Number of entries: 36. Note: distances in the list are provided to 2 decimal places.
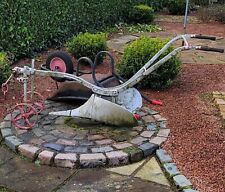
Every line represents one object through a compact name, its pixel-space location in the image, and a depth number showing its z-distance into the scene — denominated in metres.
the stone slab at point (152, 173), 3.31
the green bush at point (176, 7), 13.50
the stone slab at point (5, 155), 3.57
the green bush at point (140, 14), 10.89
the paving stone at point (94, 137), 3.87
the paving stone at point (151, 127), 4.14
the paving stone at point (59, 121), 4.22
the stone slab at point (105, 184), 3.17
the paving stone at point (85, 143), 3.76
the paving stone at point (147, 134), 3.98
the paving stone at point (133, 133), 3.97
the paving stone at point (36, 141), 3.76
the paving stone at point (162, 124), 4.21
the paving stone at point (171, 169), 3.36
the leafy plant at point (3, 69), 5.00
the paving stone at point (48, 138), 3.85
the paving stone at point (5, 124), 4.11
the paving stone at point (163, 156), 3.56
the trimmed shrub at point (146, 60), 5.37
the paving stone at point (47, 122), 4.20
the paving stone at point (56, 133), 3.94
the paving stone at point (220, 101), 4.97
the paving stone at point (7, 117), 4.27
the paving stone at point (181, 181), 3.18
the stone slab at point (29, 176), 3.18
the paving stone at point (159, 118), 4.40
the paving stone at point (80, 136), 3.88
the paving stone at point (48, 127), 4.07
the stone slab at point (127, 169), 3.43
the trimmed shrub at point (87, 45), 6.67
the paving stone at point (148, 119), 4.34
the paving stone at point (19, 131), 3.96
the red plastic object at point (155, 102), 4.84
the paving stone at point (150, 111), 4.55
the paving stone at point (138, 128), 4.10
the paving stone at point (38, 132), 3.96
